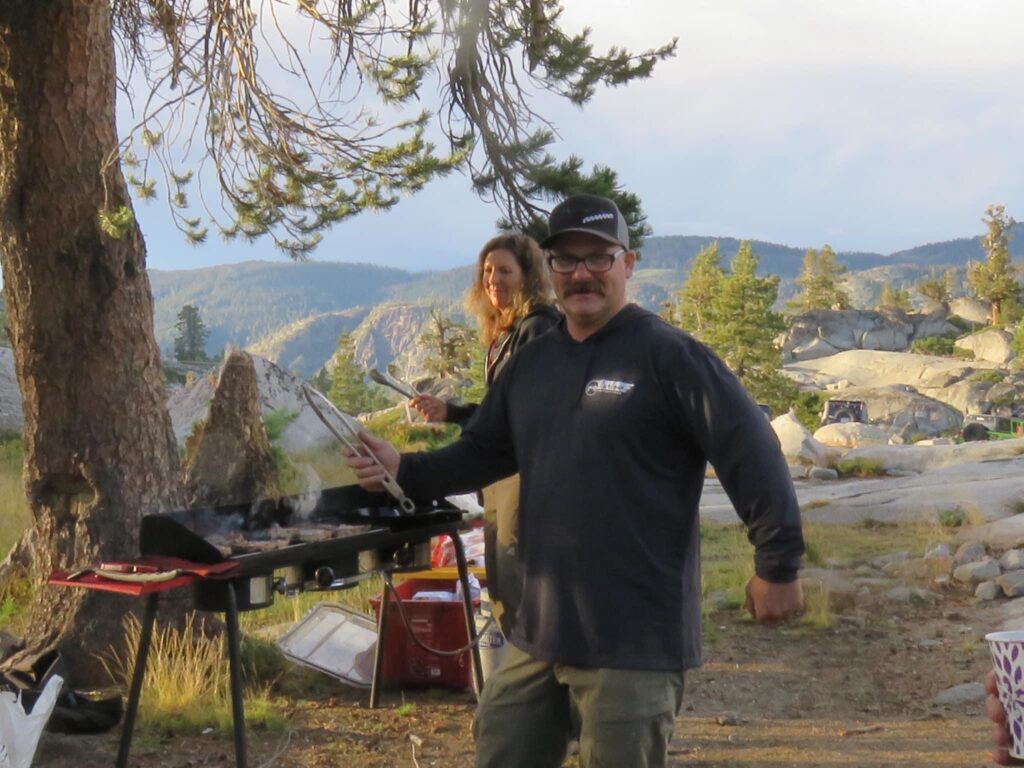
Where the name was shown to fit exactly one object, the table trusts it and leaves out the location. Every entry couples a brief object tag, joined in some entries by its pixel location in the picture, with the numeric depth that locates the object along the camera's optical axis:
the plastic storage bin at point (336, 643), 6.18
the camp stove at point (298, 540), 4.09
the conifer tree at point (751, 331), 56.78
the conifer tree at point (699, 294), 66.88
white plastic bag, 3.98
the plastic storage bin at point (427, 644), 6.00
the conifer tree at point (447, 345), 63.78
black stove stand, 4.04
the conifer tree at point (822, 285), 117.75
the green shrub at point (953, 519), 12.63
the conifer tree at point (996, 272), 99.12
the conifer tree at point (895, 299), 110.08
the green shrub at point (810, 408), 56.16
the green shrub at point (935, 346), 95.25
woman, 4.48
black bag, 5.07
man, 2.83
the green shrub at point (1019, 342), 71.44
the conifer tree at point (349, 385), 61.84
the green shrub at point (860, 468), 21.08
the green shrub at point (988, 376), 66.44
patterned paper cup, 2.44
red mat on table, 3.81
